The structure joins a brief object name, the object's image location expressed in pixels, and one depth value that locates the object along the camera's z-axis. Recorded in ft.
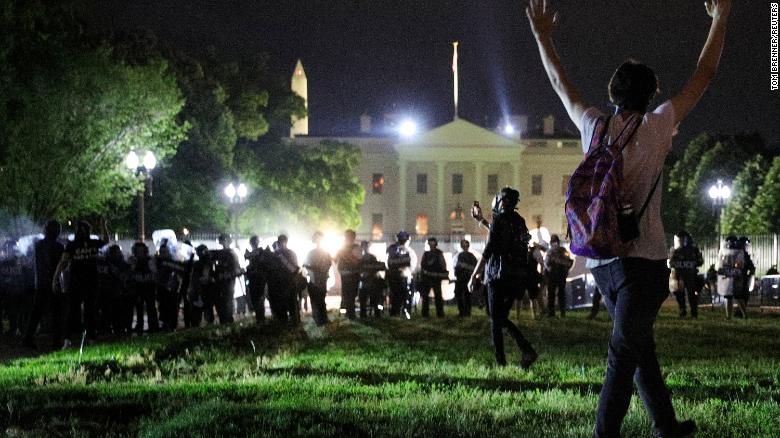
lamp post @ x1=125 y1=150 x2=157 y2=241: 82.39
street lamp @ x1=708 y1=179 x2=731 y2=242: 138.31
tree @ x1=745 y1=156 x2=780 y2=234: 191.52
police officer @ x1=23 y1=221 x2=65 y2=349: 48.65
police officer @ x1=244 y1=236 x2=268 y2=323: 65.46
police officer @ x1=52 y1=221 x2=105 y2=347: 46.73
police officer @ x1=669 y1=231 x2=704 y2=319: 70.03
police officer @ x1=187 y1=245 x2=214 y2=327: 64.85
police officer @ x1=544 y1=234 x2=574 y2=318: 72.59
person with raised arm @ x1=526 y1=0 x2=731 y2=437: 15.47
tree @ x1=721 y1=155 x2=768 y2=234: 218.59
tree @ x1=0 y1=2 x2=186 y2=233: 106.52
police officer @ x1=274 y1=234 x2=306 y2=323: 64.90
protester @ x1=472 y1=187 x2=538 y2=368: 33.71
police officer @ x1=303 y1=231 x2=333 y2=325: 64.95
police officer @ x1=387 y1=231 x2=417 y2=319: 75.05
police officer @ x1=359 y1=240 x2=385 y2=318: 74.59
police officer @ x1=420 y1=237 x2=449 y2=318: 74.74
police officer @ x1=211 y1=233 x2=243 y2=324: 66.23
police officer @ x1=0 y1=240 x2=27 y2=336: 59.88
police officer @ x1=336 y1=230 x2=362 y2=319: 73.41
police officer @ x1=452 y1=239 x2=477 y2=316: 73.97
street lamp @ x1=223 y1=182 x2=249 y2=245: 141.18
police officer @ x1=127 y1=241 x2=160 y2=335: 59.43
